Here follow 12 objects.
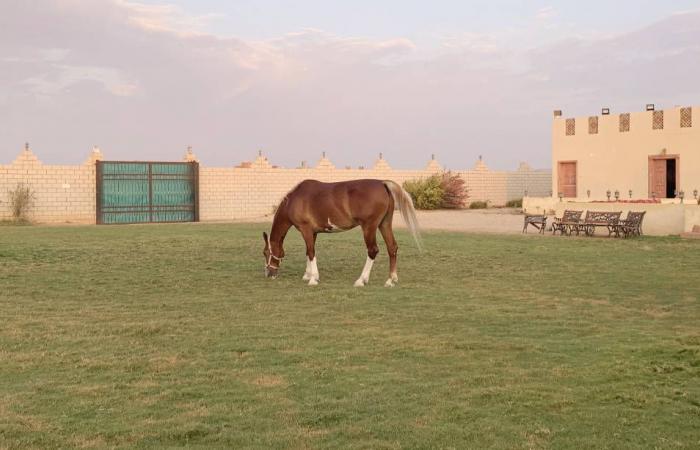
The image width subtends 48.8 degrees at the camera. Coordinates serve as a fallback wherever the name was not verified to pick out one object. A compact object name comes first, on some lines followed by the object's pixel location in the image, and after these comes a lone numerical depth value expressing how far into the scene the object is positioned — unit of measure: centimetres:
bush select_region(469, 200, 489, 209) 4137
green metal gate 3161
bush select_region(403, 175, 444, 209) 3891
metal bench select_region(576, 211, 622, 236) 2139
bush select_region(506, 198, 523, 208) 4226
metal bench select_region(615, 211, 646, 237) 2130
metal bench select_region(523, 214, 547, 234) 2317
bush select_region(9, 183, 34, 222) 2944
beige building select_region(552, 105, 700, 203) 3014
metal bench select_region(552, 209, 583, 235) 2258
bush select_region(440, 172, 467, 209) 3975
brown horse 1187
